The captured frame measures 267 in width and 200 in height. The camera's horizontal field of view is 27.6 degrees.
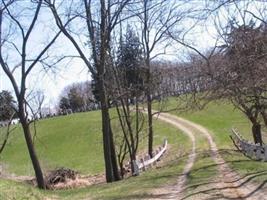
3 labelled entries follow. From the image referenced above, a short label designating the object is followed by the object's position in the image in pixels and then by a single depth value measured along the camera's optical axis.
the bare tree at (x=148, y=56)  37.66
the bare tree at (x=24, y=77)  27.38
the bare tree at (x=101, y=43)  27.23
